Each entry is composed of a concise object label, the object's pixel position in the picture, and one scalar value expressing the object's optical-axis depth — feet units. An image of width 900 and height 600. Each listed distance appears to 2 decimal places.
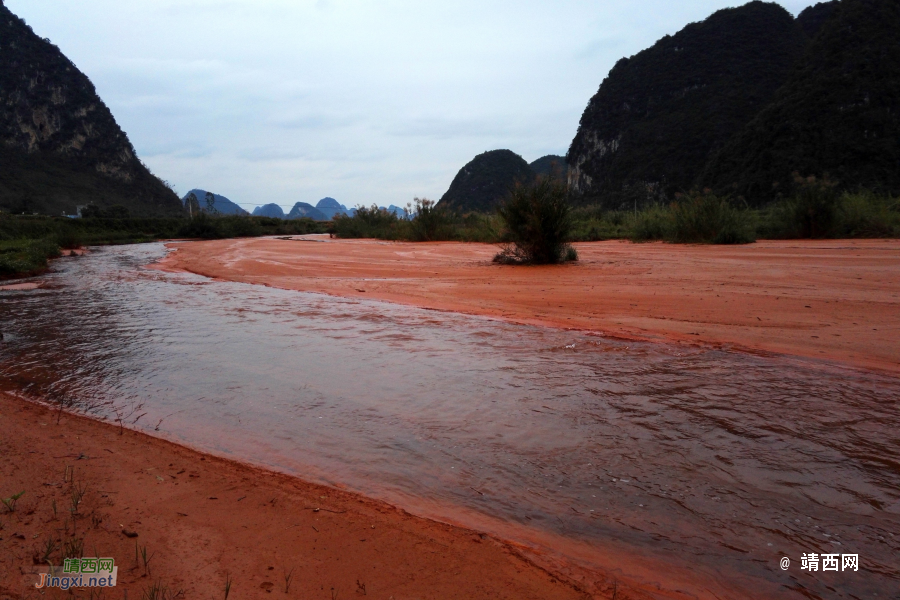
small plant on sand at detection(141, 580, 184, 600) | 6.19
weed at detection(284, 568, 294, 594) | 6.43
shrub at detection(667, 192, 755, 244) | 55.57
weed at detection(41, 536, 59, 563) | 6.91
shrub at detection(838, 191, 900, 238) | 53.01
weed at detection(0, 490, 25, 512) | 8.14
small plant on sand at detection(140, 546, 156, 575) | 6.76
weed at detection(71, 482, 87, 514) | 8.29
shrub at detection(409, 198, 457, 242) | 89.40
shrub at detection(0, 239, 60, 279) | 48.55
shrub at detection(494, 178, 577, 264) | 42.68
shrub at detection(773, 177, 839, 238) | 56.24
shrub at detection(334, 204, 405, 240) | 111.45
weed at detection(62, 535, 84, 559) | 7.00
